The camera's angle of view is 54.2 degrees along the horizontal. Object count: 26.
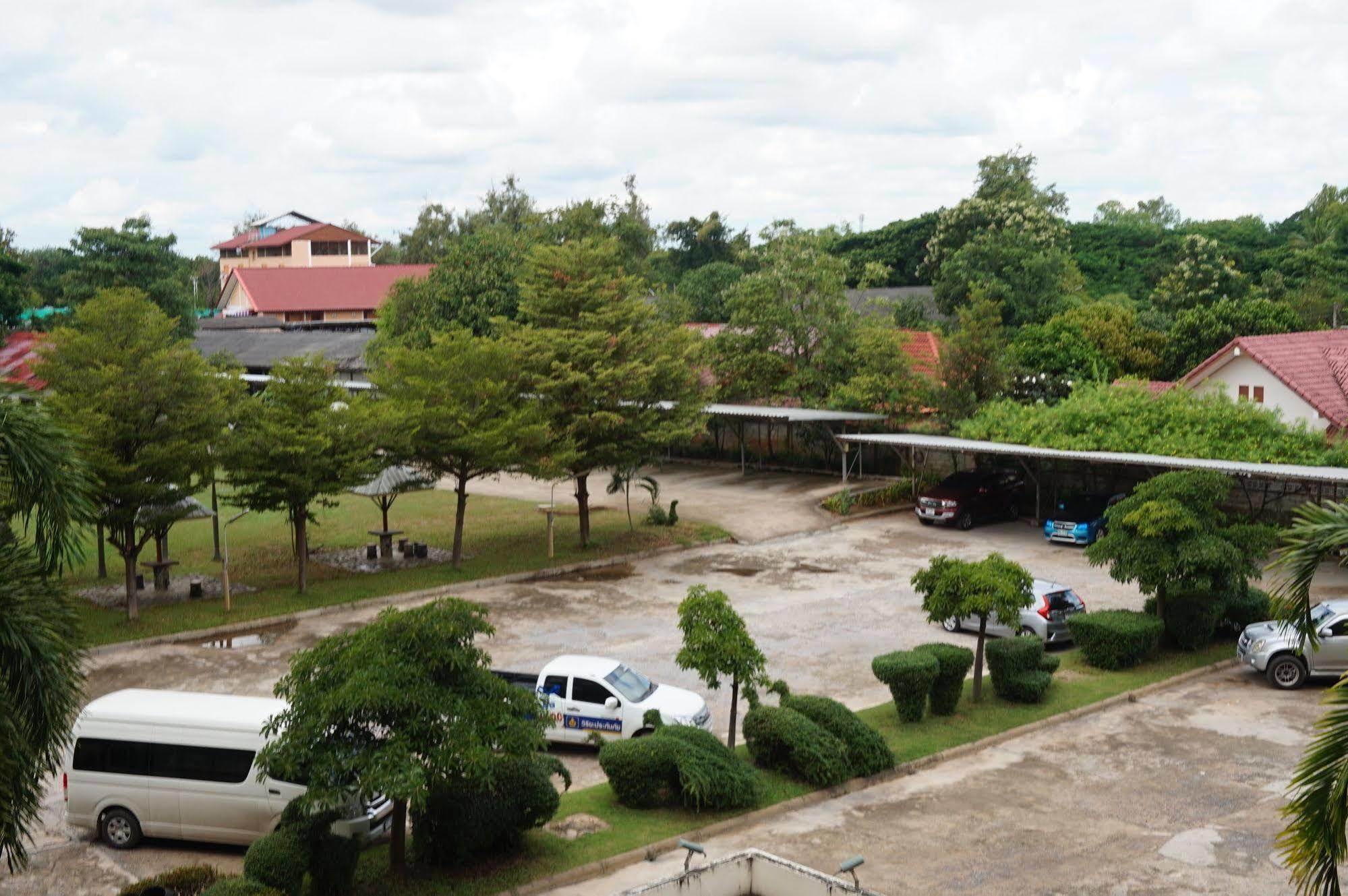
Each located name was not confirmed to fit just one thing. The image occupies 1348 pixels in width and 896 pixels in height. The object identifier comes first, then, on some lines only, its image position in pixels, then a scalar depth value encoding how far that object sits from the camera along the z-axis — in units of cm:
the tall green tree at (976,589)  1873
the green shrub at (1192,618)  2242
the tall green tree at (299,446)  2609
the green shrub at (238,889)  1222
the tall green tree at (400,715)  1235
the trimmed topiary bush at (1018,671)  1972
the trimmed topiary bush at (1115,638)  2170
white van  1496
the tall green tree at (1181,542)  2147
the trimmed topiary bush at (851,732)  1695
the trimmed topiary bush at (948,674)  1903
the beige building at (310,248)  11719
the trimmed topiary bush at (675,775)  1552
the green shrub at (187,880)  1322
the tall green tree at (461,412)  2858
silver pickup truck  2072
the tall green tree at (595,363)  3130
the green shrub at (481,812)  1368
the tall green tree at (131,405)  2436
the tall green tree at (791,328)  4272
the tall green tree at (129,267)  6312
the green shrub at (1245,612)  2320
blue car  3192
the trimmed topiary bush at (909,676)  1844
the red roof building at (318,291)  8875
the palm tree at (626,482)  3353
